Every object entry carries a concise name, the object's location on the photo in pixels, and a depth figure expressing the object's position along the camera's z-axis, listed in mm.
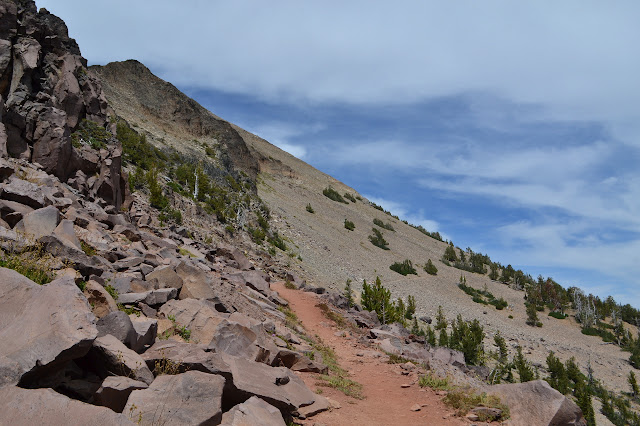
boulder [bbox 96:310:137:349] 5352
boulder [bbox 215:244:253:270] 19484
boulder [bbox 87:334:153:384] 4758
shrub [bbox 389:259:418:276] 40281
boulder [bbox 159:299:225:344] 7395
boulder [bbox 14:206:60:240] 7488
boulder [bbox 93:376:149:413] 4332
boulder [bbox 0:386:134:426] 3436
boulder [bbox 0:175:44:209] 8276
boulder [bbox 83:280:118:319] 6113
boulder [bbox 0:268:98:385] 3910
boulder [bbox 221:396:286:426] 4883
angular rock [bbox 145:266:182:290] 8734
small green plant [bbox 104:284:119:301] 7238
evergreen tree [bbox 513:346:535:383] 21000
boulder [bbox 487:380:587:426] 6871
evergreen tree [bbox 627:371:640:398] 25469
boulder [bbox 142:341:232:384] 5328
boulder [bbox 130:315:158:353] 5648
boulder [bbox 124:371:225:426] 4332
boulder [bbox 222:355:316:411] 5742
